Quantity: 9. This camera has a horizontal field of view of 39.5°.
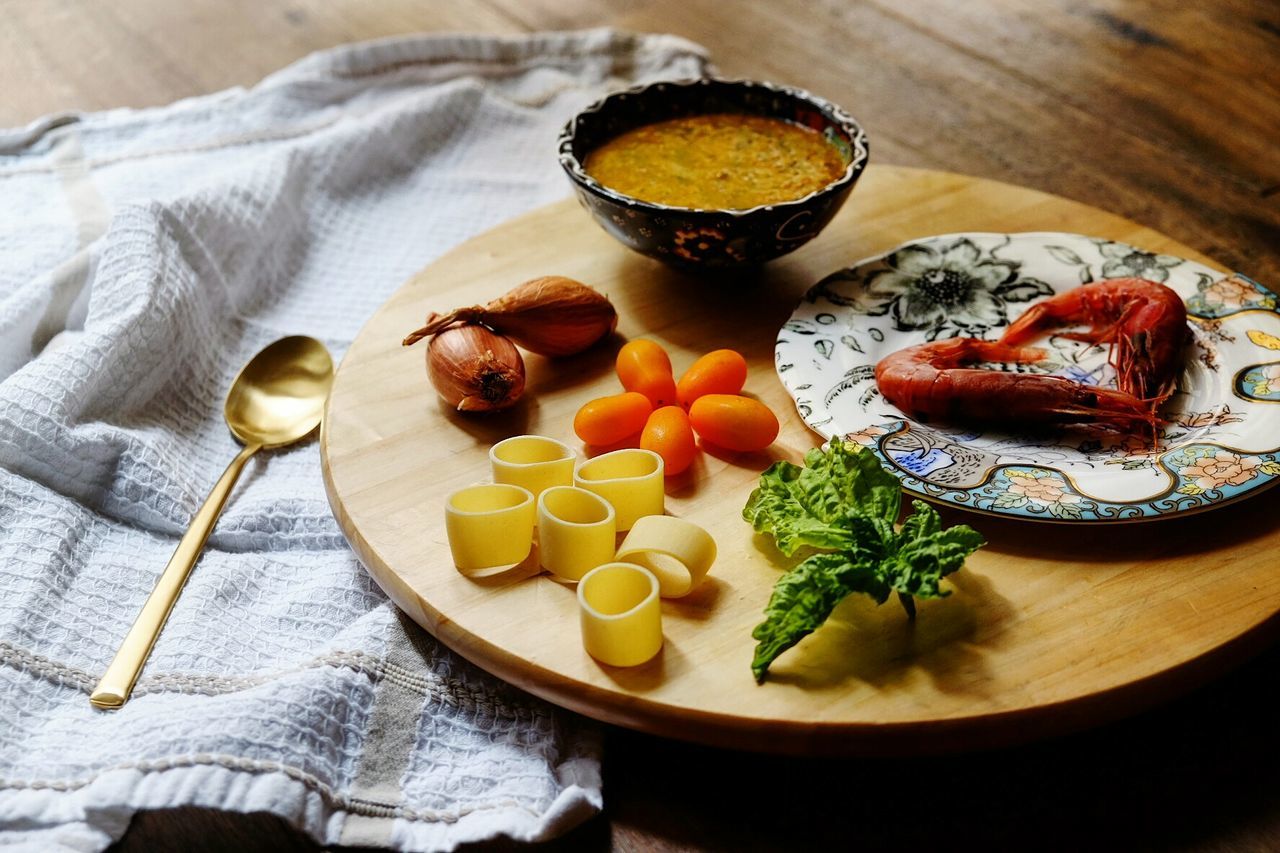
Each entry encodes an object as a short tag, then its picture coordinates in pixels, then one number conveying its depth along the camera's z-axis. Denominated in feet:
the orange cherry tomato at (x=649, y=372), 2.02
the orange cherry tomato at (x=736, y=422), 1.94
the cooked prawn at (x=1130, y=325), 2.04
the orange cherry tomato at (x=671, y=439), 1.93
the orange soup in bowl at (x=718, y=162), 2.22
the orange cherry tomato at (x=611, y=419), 1.96
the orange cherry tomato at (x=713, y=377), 2.02
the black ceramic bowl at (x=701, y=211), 2.12
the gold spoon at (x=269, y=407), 2.00
